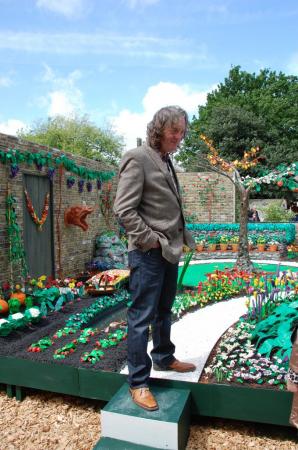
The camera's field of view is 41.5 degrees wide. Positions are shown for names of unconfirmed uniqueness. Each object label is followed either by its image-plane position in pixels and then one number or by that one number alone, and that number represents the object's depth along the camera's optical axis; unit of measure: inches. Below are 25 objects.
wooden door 224.4
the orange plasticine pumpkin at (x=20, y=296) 178.8
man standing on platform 84.9
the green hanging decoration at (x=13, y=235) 202.8
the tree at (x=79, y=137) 1135.0
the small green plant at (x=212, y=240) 444.1
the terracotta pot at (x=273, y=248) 419.8
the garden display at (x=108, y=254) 296.5
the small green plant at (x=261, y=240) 430.6
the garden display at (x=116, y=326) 105.9
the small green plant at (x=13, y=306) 165.5
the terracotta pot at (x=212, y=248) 435.5
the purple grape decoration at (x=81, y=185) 284.3
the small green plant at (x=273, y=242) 424.1
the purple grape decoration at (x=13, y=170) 203.8
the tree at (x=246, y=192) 290.0
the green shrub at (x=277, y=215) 540.4
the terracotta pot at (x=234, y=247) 430.1
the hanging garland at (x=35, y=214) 221.4
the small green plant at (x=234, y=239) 439.4
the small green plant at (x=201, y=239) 442.5
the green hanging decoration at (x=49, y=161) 203.5
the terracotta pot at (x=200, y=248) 438.1
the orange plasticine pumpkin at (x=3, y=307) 162.2
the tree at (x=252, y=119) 863.1
